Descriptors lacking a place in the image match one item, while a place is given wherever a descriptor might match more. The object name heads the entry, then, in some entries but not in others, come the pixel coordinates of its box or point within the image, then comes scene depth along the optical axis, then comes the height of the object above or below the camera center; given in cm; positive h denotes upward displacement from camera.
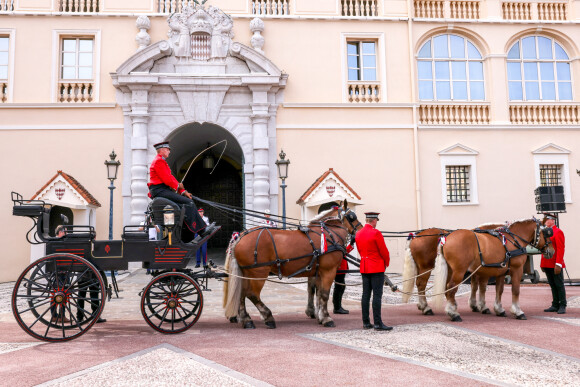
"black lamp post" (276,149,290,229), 1462 +220
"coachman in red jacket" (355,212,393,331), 732 -42
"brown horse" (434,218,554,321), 816 -37
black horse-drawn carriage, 659 -31
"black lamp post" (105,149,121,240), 1455 +221
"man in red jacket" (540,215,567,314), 902 -72
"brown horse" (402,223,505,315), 878 -47
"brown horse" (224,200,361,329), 743 -40
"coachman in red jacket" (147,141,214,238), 706 +75
